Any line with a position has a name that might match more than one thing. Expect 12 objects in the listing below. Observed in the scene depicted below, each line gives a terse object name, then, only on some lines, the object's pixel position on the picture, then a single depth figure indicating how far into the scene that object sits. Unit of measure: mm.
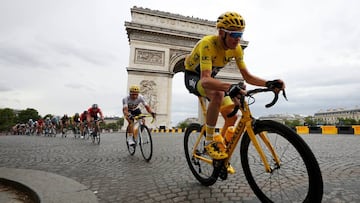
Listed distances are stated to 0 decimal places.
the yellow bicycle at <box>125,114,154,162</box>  4147
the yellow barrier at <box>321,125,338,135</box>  14925
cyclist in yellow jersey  2107
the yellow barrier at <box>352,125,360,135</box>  13441
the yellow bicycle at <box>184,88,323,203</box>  1456
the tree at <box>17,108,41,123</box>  65712
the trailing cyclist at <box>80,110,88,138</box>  9866
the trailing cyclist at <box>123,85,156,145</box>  4868
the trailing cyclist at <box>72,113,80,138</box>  12578
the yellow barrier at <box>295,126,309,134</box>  16856
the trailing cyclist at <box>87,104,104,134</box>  8125
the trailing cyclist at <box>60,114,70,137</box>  14214
